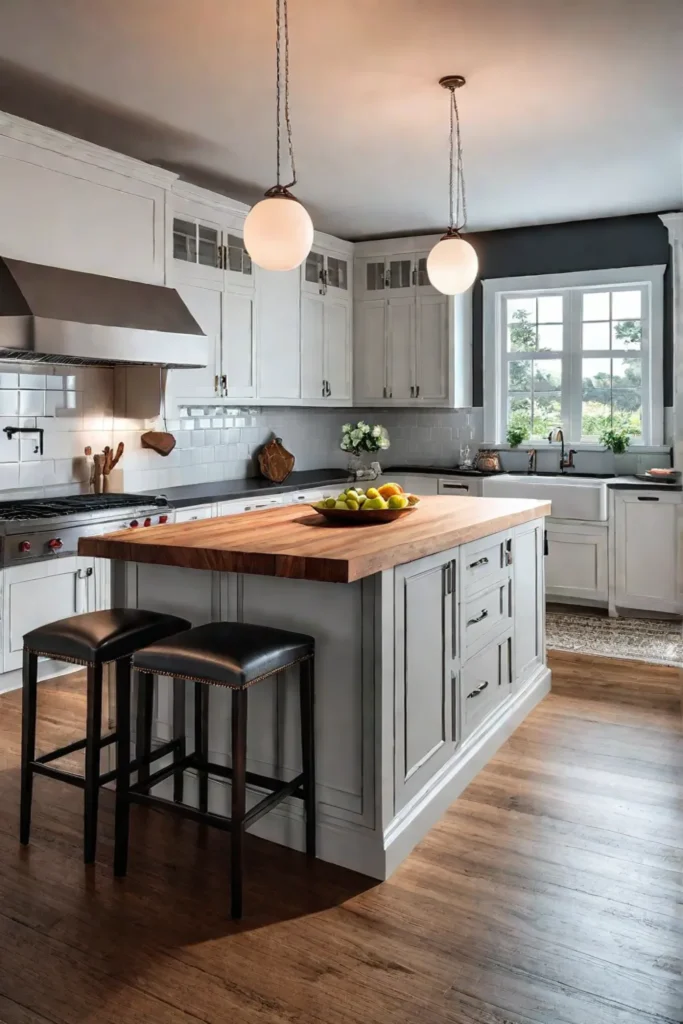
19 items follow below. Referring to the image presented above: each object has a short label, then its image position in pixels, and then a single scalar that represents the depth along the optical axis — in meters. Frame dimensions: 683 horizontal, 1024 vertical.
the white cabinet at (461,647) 2.58
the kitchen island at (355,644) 2.40
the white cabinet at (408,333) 6.56
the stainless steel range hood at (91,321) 3.80
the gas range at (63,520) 3.86
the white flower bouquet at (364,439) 6.53
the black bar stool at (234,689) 2.15
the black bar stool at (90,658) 2.43
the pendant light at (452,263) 3.43
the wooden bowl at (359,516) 3.01
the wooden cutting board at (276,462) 6.21
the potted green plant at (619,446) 6.10
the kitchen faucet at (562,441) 6.32
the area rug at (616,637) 4.78
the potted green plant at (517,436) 6.53
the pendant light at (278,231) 2.73
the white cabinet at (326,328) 6.35
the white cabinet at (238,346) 5.48
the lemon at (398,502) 3.06
